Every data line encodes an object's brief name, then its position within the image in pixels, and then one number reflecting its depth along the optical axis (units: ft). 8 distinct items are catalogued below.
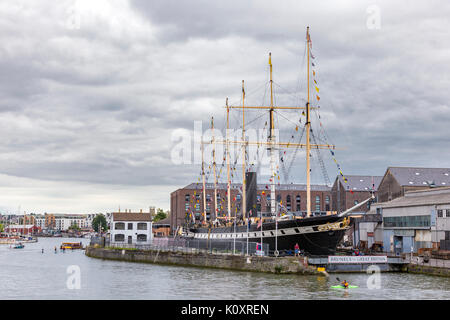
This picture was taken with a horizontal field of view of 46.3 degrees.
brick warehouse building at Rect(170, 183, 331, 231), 571.69
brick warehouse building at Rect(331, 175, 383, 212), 481.87
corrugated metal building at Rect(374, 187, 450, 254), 212.84
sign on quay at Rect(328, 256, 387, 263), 178.85
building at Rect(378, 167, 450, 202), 333.62
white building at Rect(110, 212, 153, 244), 326.65
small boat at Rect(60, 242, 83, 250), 447.92
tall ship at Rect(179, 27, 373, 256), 198.49
